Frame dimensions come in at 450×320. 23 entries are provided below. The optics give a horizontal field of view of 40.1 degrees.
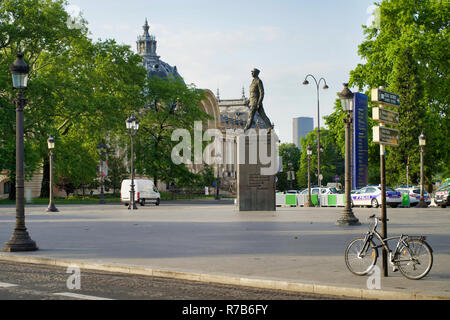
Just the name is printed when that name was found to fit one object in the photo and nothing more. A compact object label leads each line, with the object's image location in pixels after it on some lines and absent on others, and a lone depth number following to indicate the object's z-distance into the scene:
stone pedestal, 31.95
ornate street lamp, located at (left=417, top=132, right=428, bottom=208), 43.12
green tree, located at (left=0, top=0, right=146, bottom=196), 50.53
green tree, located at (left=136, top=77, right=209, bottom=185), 65.75
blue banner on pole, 48.25
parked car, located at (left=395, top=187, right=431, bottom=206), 45.03
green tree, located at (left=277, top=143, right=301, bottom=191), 129.25
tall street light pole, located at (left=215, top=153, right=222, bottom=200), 73.90
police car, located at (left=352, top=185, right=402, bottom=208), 42.12
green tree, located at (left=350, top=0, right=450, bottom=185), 50.44
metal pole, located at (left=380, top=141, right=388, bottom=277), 10.21
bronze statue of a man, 32.66
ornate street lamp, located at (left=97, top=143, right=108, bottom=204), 53.47
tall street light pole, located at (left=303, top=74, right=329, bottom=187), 55.78
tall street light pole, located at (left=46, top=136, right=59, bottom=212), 36.81
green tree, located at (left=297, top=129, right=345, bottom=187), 105.76
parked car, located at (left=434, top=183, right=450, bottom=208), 42.94
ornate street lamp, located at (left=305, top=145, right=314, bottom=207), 46.32
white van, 48.78
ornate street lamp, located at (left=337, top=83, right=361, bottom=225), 22.58
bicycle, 9.73
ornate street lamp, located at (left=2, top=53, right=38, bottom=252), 14.85
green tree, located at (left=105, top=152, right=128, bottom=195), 71.62
